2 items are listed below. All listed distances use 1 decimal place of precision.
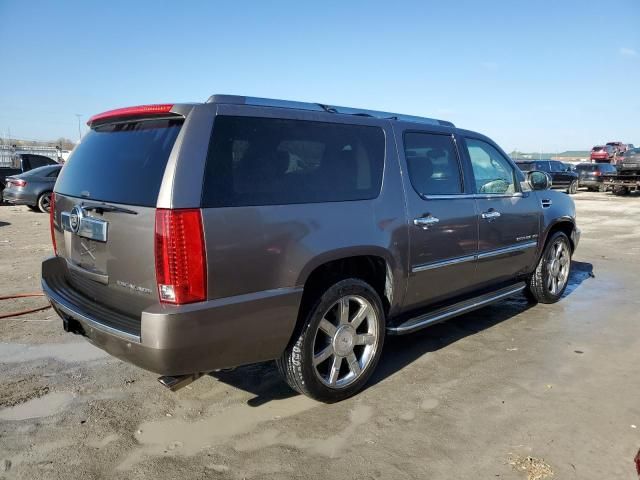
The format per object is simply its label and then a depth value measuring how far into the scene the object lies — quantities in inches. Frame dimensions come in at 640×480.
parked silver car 565.9
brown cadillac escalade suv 103.4
